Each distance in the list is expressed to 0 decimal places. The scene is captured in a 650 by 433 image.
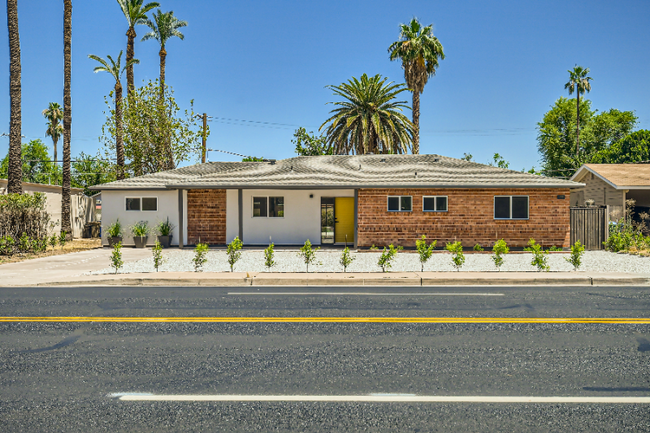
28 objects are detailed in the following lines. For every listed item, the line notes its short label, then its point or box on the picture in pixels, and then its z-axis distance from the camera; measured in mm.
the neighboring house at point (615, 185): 27531
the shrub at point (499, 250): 14195
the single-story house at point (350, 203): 21484
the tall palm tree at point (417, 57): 35812
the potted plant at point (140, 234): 22734
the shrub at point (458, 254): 14291
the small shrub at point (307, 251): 14151
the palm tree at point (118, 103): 31469
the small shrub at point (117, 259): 13877
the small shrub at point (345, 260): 14327
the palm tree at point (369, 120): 36531
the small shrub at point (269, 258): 14589
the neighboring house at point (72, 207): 27516
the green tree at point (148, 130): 31906
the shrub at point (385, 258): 14071
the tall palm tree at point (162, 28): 39750
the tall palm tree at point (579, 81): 56819
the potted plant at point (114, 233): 22969
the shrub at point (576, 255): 14211
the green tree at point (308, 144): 48188
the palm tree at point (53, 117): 75875
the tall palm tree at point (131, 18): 33656
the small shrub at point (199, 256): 14297
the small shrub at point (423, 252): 14320
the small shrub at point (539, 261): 14086
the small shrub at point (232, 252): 14289
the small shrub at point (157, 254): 14188
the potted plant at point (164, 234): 22656
